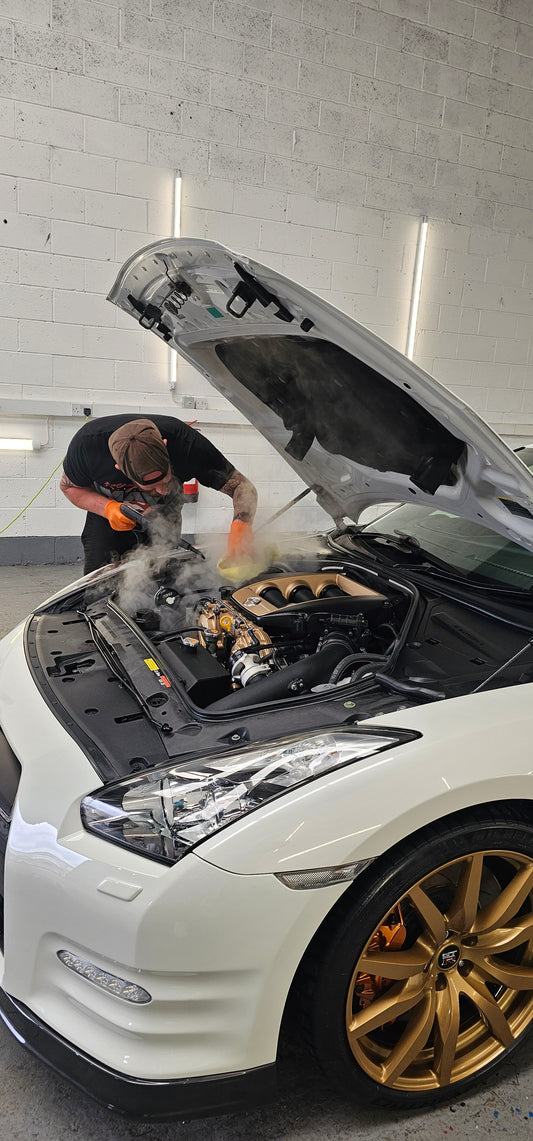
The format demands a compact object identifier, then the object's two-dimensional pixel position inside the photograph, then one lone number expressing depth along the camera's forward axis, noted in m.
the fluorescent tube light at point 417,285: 5.96
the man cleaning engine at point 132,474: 3.04
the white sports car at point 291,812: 1.12
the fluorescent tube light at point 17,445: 5.05
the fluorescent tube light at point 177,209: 5.07
